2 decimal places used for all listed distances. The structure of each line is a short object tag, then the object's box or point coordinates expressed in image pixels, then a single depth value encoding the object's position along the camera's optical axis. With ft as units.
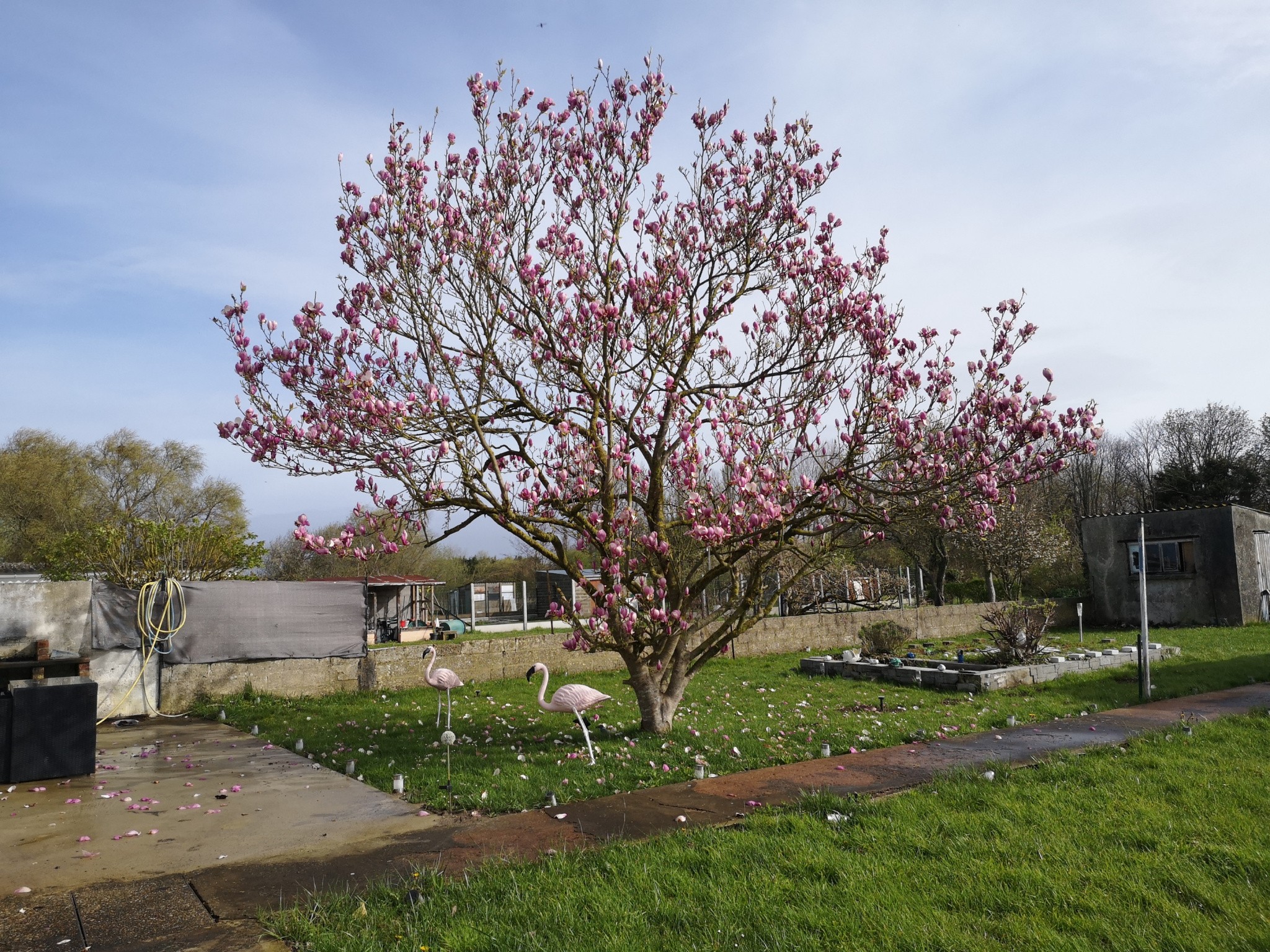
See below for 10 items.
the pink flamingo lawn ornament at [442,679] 26.94
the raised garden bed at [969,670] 37.78
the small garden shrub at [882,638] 47.85
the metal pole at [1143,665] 31.30
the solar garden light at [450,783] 18.80
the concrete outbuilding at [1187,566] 71.77
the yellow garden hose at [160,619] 33.83
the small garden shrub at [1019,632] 42.57
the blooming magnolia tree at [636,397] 22.77
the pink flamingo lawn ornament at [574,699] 23.31
